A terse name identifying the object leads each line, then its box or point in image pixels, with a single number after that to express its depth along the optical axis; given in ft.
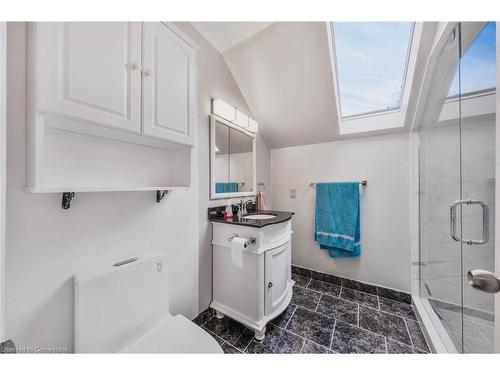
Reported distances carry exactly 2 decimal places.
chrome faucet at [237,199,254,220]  6.10
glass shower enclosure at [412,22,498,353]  3.01
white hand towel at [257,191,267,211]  7.11
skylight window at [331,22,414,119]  4.99
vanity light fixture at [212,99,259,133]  5.32
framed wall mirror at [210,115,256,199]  5.32
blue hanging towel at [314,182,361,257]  6.40
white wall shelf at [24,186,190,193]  2.08
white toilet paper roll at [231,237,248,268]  4.25
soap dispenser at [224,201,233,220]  5.38
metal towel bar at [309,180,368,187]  6.32
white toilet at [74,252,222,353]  2.60
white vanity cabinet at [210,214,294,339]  4.31
